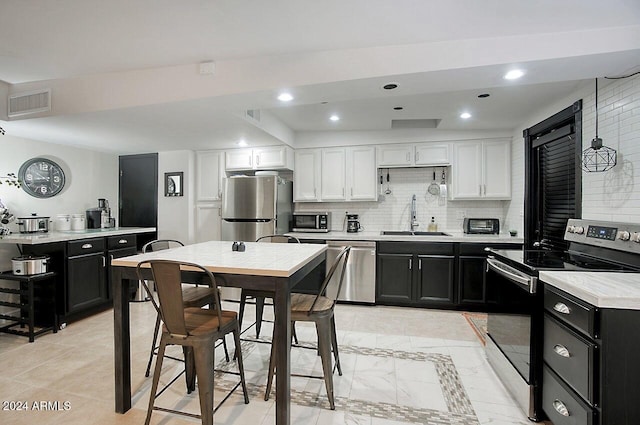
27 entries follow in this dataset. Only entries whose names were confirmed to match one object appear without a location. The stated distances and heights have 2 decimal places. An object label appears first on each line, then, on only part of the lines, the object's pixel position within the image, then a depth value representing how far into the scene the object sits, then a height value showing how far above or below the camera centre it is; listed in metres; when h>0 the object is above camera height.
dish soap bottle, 4.41 -0.23
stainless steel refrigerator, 4.14 +0.02
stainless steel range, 1.83 -0.51
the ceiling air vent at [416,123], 4.14 +1.17
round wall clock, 3.77 +0.39
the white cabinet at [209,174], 4.65 +0.52
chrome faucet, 4.46 -0.09
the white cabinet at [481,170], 4.09 +0.52
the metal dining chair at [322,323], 1.92 -0.72
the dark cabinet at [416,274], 3.79 -0.79
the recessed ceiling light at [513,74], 2.06 +0.91
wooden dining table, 1.64 -0.39
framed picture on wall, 4.71 +0.37
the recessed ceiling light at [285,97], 2.43 +0.89
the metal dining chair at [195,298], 2.14 -0.63
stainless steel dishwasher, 3.94 -0.82
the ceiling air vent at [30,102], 2.84 +0.97
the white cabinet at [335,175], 4.41 +0.50
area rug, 3.07 -1.23
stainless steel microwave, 4.41 -0.18
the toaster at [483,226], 4.12 -0.21
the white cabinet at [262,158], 4.39 +0.72
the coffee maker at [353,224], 4.51 -0.21
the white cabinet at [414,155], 4.26 +0.76
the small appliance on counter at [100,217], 4.22 -0.12
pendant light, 2.35 +0.42
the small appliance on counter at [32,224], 3.54 -0.19
